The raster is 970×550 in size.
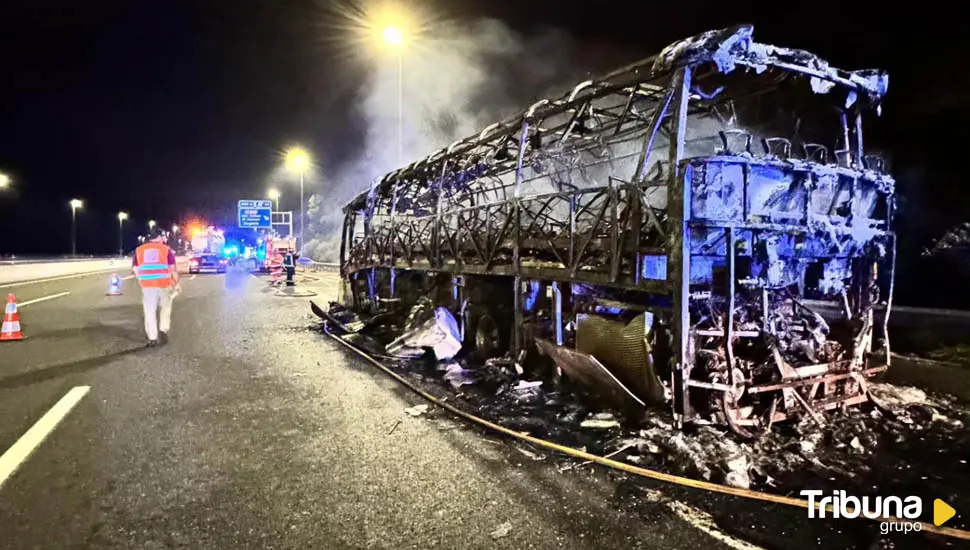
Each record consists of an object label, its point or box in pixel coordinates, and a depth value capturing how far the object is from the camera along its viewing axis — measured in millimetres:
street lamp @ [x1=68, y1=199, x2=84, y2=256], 55938
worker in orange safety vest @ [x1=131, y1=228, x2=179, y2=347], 9367
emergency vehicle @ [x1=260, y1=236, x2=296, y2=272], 34938
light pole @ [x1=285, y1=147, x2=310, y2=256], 33156
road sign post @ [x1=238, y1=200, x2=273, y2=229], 39781
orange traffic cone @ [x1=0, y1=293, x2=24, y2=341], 9559
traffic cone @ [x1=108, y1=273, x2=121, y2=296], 19283
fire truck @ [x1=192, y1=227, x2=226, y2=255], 39303
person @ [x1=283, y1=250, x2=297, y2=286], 23102
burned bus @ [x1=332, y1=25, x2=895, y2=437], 4957
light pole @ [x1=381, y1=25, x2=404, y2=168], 14859
